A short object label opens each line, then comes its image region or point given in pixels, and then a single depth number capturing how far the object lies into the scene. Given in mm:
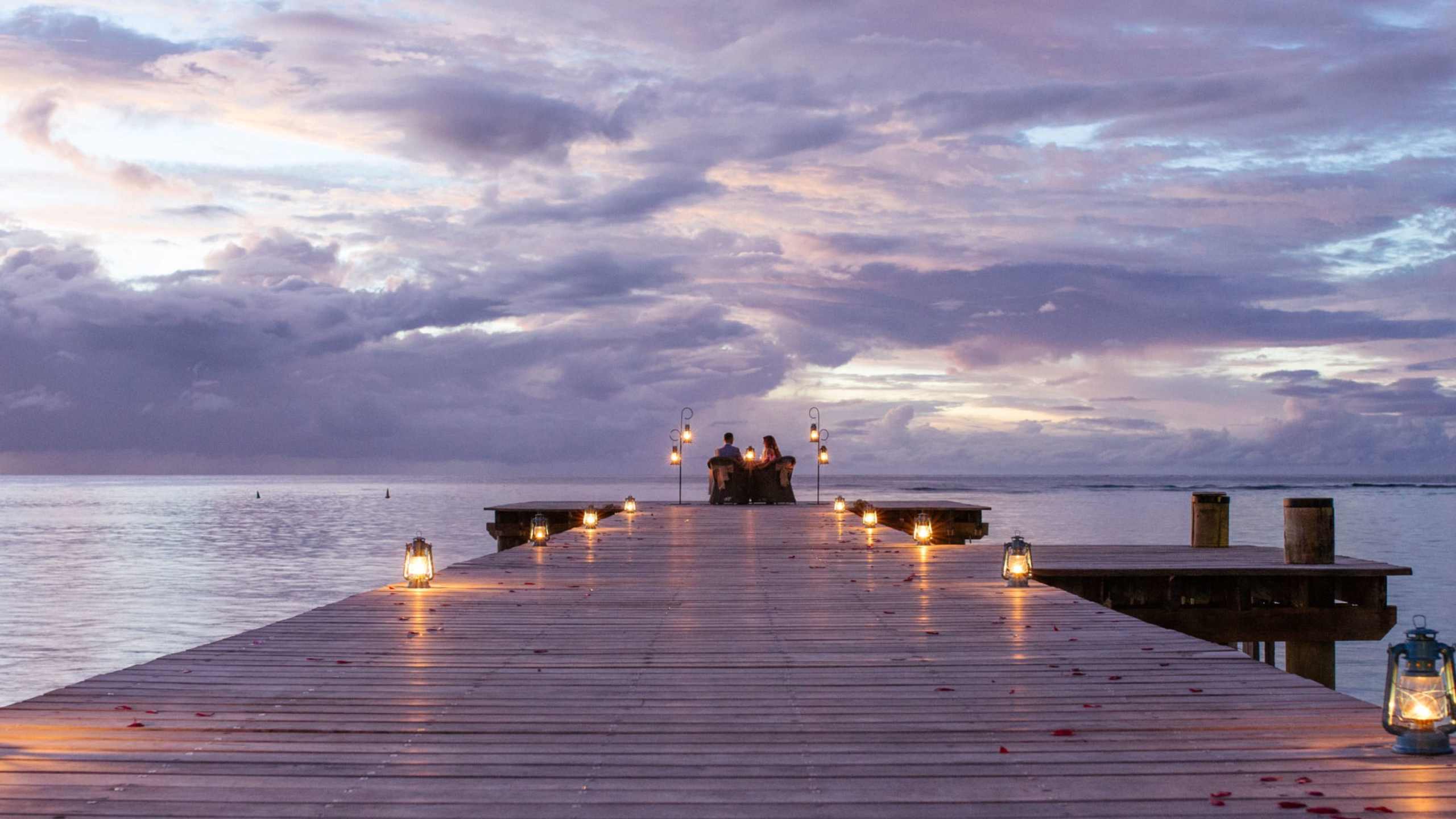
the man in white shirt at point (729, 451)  36031
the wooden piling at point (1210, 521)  20453
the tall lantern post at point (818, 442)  39481
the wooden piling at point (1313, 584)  16406
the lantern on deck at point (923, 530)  18016
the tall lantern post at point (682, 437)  39500
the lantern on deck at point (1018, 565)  12445
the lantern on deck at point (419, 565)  12133
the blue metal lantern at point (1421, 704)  5191
